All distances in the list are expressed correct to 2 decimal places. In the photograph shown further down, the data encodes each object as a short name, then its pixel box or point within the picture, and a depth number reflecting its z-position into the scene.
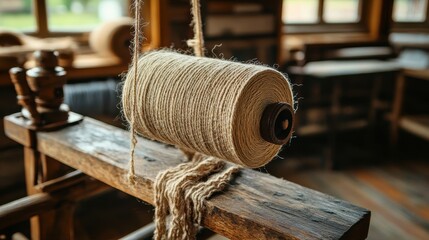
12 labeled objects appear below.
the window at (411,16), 5.29
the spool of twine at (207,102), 1.03
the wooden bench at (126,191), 1.05
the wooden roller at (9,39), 2.91
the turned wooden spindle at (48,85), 1.67
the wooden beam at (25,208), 1.53
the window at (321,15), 4.69
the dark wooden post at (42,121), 1.68
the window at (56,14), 3.34
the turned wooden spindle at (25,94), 1.69
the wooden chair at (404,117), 4.17
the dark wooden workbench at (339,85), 4.14
